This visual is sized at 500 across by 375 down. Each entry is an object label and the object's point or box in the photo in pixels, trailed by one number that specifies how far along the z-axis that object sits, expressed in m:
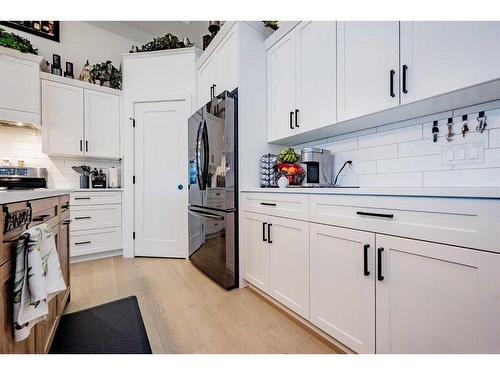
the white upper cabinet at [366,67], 1.39
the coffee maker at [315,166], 1.91
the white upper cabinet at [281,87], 2.04
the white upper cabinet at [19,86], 2.46
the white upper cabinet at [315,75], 1.72
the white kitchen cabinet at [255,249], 1.83
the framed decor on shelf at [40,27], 2.94
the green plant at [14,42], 2.48
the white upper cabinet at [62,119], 2.74
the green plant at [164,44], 3.03
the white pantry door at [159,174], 2.99
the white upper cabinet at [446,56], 1.06
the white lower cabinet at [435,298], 0.80
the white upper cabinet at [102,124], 2.97
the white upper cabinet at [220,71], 2.20
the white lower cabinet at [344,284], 1.12
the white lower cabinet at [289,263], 1.47
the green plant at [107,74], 3.10
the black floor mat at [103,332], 1.31
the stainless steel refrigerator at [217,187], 2.06
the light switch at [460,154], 1.37
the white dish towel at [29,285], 0.75
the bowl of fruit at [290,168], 2.07
